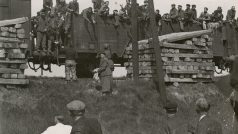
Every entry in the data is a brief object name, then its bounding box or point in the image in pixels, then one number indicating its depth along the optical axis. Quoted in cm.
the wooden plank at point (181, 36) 1753
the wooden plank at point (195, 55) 1742
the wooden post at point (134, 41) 1608
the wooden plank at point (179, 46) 1734
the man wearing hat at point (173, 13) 2194
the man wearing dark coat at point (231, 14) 2380
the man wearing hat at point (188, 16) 2225
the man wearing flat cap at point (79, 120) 562
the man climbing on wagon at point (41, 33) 1761
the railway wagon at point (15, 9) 1717
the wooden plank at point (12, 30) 1480
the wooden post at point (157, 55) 1552
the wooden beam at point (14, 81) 1428
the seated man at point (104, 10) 1888
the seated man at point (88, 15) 1841
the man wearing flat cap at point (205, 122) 582
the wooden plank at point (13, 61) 1462
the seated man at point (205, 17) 2277
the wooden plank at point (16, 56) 1483
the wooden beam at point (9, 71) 1450
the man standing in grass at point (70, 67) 1570
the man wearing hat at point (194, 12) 2252
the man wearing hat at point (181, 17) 2216
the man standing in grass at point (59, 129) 582
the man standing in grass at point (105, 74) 1449
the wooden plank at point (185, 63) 1738
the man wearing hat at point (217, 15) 2309
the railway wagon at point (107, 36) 1827
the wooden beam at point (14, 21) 1463
